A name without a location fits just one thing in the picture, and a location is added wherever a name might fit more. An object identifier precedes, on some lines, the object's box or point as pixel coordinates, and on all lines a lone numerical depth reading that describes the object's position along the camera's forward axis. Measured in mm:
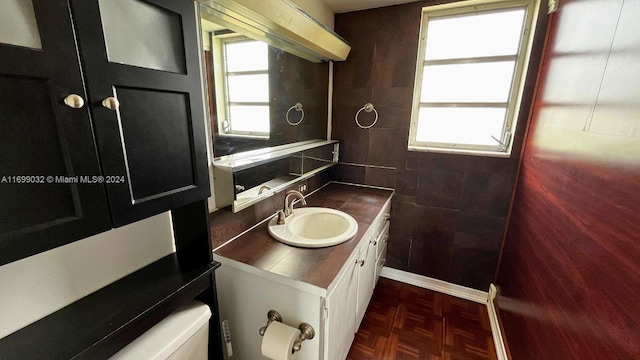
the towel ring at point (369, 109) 2109
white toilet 798
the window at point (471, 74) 1732
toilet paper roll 1013
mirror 1206
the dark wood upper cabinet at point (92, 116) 487
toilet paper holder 1040
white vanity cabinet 1062
